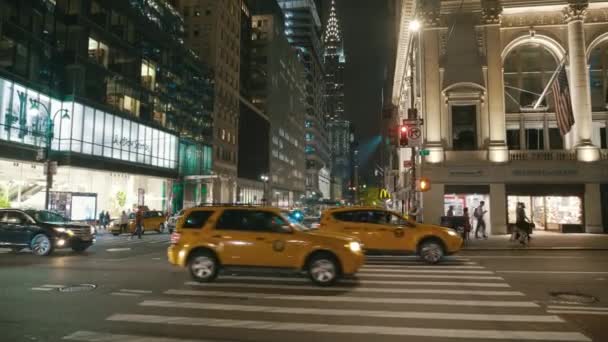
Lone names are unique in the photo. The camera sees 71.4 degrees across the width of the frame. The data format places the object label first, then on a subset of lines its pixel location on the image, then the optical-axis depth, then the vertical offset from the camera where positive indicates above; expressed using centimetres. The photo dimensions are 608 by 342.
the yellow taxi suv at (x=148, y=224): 2947 -129
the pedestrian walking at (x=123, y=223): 2941 -122
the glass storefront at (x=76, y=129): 2912 +629
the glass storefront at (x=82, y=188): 3062 +154
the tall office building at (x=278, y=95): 10125 +2919
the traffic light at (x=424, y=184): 2022 +115
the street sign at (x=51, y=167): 2550 +228
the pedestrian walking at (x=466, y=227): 2140 -93
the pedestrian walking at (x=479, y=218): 2345 -52
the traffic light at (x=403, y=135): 2034 +351
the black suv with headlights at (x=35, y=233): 1666 -111
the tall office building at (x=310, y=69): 14812 +5119
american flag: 2402 +615
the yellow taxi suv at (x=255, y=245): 1016 -94
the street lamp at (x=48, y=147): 2547 +356
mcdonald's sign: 2888 +94
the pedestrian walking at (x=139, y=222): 2578 -101
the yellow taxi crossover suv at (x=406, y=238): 1434 -100
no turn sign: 2048 +344
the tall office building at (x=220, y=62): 6694 +2355
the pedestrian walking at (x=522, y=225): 2030 -78
